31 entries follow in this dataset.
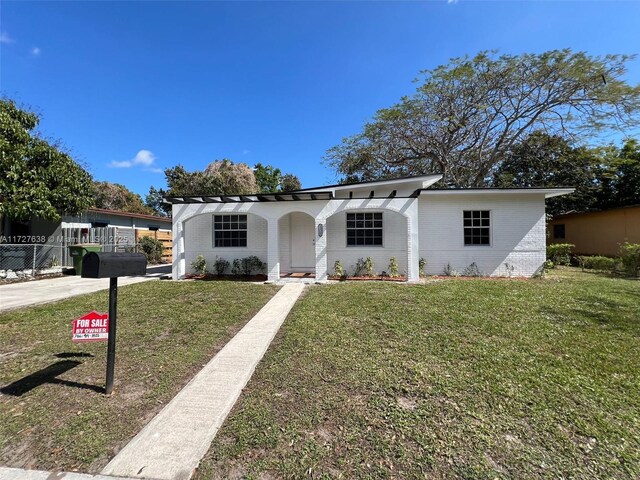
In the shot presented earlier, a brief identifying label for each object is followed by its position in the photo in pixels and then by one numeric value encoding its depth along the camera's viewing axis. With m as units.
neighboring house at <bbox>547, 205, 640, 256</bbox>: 14.73
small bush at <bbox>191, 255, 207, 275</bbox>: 11.25
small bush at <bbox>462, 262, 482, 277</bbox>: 11.07
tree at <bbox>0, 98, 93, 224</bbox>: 9.99
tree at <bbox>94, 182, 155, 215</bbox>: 38.97
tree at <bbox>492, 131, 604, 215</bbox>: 19.50
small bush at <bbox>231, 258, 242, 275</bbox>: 11.32
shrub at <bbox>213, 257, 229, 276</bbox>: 11.39
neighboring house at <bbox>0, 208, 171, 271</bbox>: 12.26
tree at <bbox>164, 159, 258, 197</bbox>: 28.67
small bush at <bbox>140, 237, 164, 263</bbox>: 17.68
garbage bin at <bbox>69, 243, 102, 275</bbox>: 12.82
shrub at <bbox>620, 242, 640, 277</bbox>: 11.22
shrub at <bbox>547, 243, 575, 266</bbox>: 13.58
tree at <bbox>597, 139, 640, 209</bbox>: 18.67
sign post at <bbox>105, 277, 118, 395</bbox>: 3.07
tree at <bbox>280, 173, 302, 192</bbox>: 38.88
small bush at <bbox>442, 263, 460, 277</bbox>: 11.05
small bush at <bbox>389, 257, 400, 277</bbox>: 10.34
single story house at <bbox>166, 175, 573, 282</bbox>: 10.73
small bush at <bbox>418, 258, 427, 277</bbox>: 10.96
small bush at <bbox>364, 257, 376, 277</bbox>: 10.55
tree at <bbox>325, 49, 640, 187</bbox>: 16.42
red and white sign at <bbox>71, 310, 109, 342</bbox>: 3.10
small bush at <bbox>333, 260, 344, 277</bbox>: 10.42
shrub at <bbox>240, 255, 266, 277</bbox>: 11.29
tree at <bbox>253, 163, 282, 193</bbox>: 38.34
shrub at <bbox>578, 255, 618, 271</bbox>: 12.37
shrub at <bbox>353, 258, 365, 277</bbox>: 10.84
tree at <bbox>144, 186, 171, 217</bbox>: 44.90
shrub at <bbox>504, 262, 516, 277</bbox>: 10.99
